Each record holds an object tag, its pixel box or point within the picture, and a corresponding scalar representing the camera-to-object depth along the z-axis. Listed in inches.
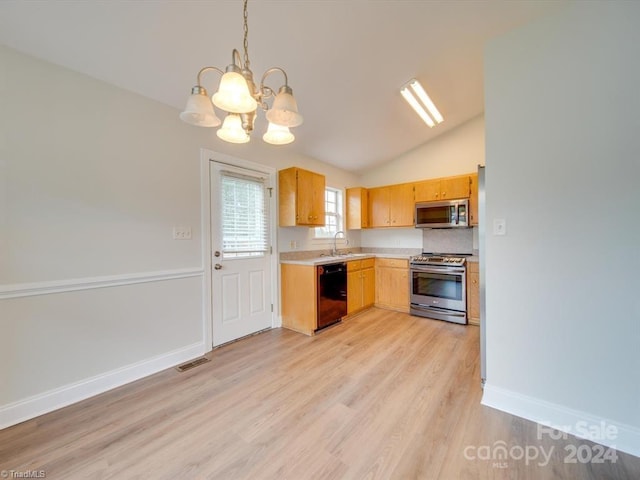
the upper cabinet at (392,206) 173.3
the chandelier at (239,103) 43.4
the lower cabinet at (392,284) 165.0
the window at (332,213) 182.0
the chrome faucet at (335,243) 180.0
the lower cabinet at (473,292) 141.3
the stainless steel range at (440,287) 142.6
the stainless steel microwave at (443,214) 149.3
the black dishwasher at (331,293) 132.3
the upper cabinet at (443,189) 151.8
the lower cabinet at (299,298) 129.3
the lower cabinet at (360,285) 155.5
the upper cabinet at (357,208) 189.2
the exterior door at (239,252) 115.4
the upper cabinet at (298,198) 136.6
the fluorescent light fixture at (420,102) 110.2
